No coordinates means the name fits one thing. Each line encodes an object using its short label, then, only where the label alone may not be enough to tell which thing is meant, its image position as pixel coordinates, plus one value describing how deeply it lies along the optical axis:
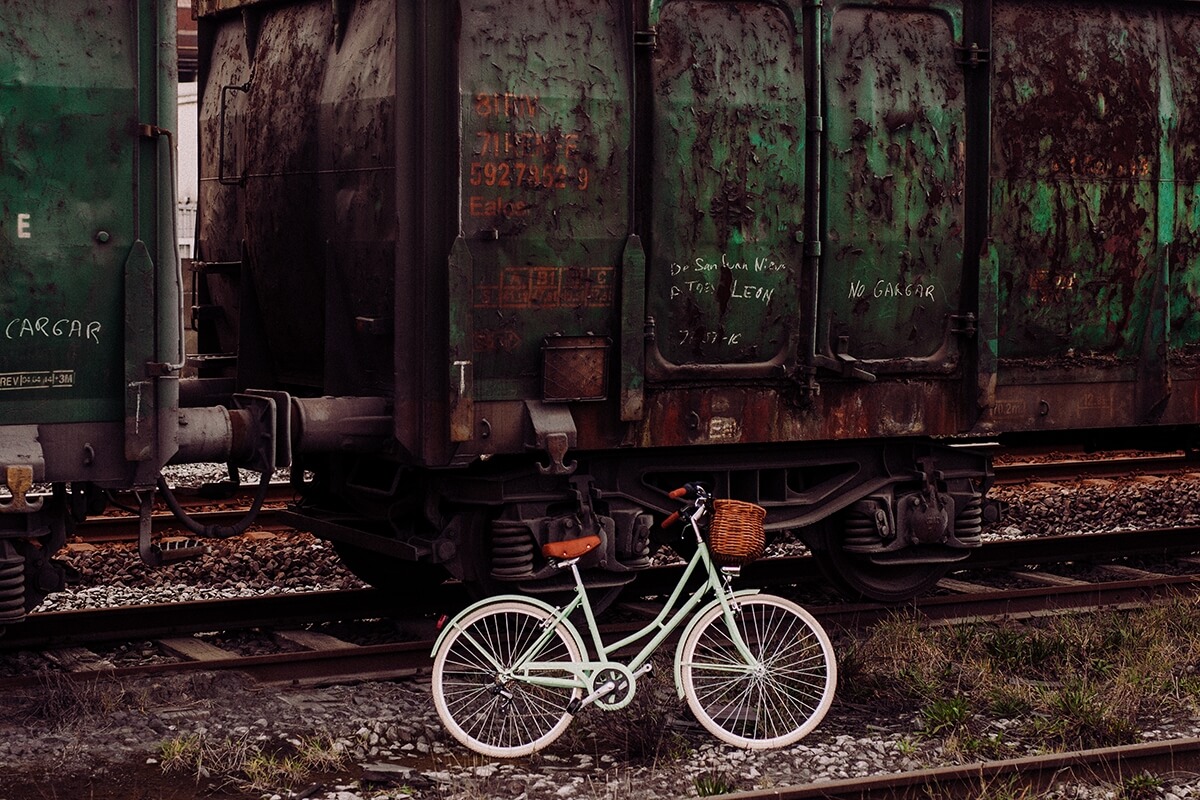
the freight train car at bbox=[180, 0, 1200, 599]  7.85
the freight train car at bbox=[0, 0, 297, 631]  6.81
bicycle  6.77
